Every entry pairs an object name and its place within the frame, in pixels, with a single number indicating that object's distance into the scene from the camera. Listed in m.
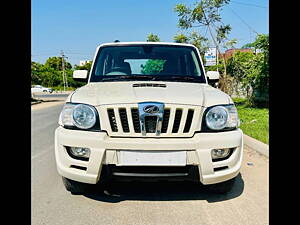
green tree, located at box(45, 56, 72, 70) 72.88
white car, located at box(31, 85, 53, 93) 52.97
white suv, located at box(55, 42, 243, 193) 2.54
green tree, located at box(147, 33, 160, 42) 22.08
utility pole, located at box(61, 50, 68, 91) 58.91
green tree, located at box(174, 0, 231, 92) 13.00
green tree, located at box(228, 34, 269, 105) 11.04
